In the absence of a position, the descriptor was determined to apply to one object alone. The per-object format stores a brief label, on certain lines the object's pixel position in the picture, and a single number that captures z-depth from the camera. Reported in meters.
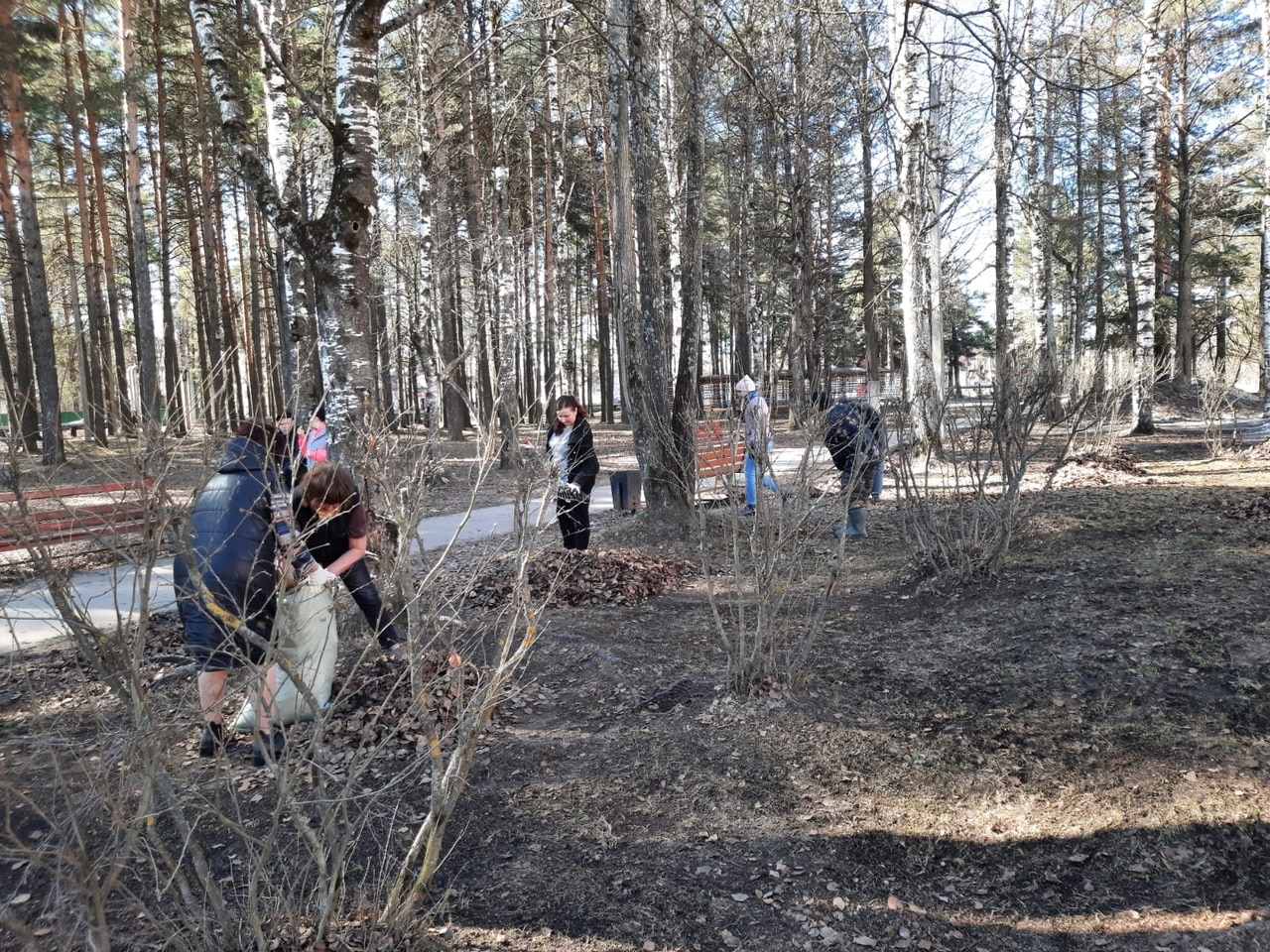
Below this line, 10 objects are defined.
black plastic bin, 9.27
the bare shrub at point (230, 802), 1.69
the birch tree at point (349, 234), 4.79
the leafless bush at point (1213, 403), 10.44
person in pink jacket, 5.11
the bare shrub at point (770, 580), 3.86
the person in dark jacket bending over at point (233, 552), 3.20
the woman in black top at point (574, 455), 6.79
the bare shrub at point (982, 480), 5.29
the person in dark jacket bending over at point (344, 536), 3.57
